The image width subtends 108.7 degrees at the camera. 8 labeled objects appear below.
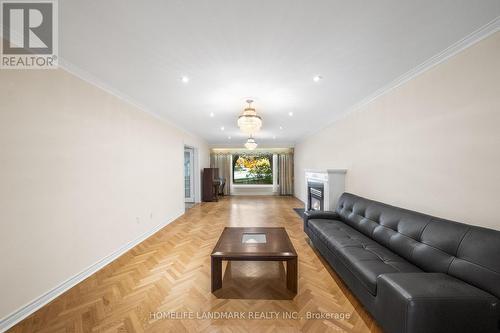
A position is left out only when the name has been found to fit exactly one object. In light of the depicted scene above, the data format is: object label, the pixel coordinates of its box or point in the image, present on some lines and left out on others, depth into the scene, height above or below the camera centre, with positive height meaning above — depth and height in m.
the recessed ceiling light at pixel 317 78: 2.30 +1.15
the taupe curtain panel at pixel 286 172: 8.64 -0.31
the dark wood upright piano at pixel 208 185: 7.17 -0.76
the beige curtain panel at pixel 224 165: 8.80 +0.05
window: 8.95 -0.20
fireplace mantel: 3.68 -0.43
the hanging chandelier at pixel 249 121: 2.99 +0.75
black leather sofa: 1.12 -0.86
